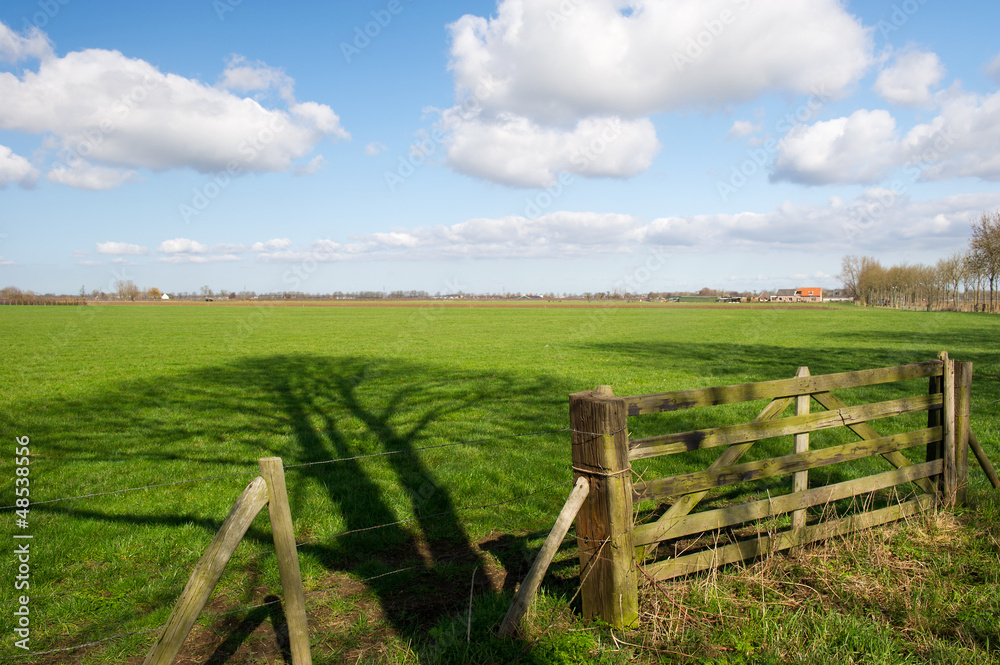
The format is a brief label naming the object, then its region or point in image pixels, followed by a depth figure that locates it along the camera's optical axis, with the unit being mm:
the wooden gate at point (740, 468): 3717
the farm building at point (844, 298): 186762
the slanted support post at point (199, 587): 3012
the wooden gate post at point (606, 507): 3654
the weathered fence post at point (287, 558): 3240
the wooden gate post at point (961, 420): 5777
